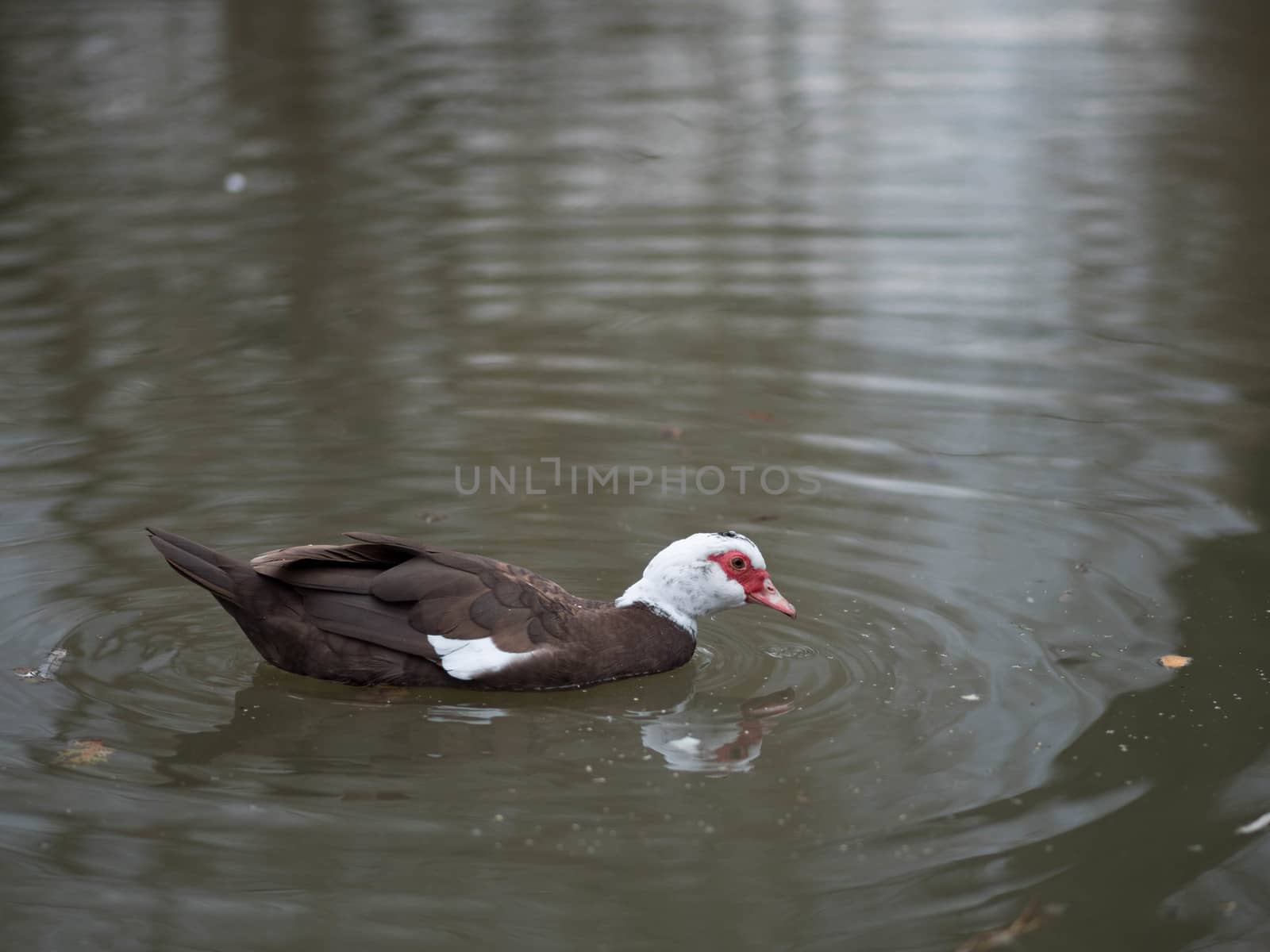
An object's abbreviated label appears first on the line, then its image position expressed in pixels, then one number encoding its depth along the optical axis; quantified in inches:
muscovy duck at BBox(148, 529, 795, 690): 501.7
